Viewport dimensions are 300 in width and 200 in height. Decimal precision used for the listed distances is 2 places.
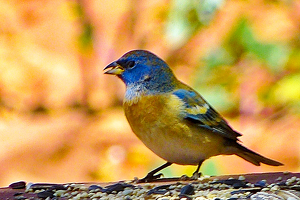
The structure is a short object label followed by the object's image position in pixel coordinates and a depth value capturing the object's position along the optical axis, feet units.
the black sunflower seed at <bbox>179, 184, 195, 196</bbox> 20.78
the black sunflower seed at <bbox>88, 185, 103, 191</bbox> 22.92
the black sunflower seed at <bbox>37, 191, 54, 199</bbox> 21.80
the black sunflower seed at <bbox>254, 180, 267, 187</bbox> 21.12
